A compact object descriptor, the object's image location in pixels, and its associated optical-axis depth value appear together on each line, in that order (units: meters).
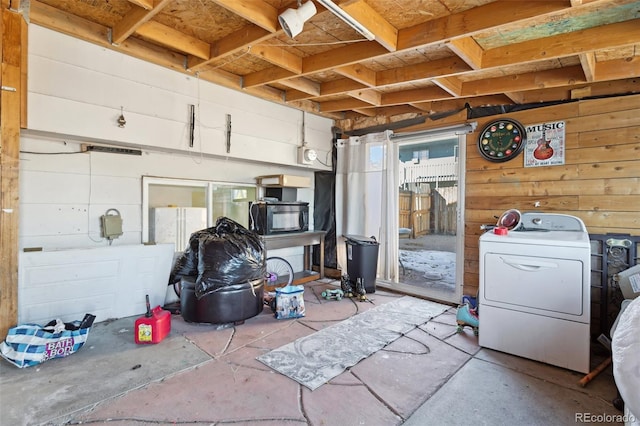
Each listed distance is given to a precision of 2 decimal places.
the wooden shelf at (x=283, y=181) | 4.14
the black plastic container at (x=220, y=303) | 2.80
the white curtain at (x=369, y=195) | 4.19
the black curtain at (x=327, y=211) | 4.79
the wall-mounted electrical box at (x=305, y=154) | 4.29
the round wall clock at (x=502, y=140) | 3.23
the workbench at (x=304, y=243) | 3.91
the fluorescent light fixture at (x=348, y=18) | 1.72
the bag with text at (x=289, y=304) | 3.10
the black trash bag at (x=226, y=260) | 2.77
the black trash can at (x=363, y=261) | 4.02
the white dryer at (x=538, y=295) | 2.19
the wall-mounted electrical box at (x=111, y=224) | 3.00
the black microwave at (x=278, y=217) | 3.85
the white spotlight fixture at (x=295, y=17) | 1.80
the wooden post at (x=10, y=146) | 2.30
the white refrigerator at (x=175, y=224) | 3.37
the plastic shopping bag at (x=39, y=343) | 2.12
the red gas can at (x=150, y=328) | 2.47
